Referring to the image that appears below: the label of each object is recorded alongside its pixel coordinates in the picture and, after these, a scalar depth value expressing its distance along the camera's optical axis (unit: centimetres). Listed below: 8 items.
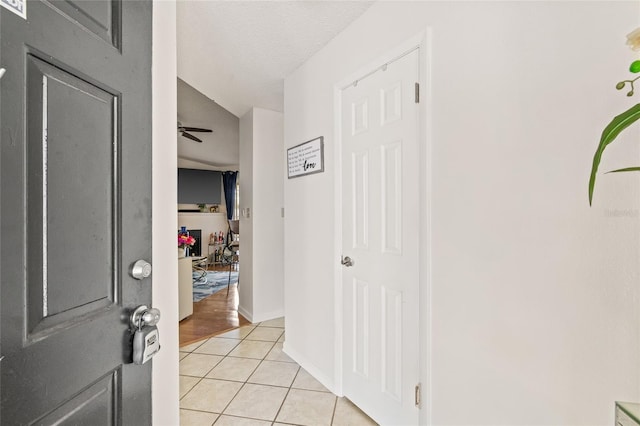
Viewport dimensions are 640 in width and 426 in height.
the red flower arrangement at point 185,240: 425
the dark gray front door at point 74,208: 56
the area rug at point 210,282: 503
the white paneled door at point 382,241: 159
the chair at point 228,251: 717
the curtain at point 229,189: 856
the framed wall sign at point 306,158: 230
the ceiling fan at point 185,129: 412
